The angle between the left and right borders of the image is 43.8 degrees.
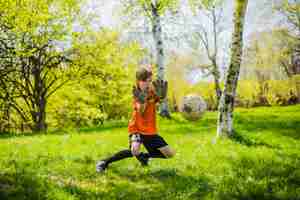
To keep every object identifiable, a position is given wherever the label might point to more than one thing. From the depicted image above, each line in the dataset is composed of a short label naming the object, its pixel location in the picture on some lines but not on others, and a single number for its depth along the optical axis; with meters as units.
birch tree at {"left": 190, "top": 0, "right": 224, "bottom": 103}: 37.32
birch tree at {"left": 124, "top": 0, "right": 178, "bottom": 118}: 23.47
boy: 7.21
